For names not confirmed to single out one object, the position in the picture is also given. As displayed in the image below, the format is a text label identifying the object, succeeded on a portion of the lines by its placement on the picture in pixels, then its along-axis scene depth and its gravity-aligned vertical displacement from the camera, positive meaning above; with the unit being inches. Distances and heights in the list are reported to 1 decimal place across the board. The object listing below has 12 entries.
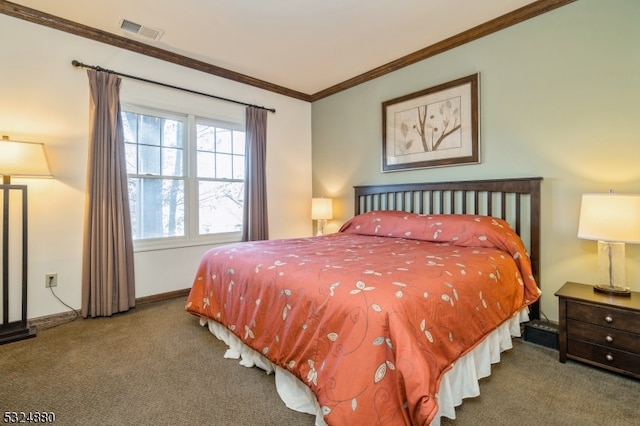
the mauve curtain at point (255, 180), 151.3 +17.9
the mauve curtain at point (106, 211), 108.3 +2.0
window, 125.6 +17.3
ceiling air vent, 106.7 +67.0
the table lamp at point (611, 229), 70.9 -3.7
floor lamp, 88.7 +5.7
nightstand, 68.2 -27.3
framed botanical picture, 114.3 +35.6
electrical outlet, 104.5 -21.7
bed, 43.9 -17.4
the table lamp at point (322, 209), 160.6 +3.2
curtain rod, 108.3 +54.6
